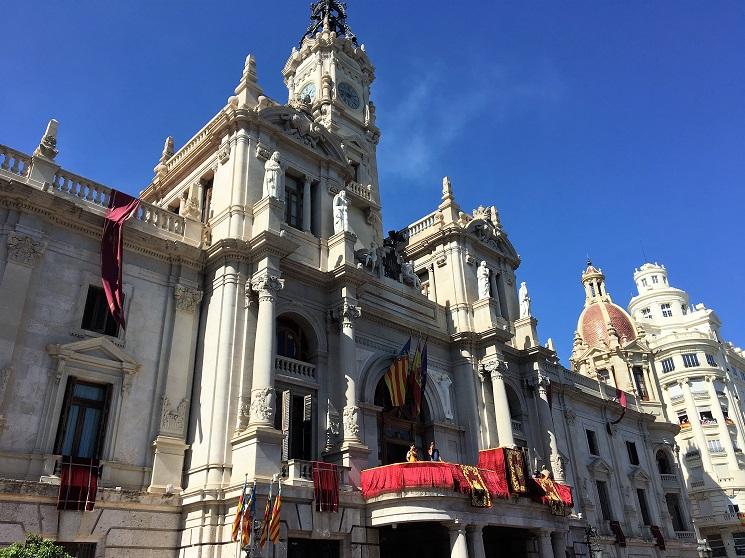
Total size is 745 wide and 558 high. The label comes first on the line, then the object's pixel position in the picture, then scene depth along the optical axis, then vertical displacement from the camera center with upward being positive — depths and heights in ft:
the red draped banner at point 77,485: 59.88 +9.83
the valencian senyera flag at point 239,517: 59.82 +6.42
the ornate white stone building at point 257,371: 64.08 +25.43
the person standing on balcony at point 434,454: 82.98 +15.35
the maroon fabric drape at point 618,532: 126.40 +7.76
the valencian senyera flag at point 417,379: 92.68 +27.43
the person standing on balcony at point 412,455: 76.07 +14.13
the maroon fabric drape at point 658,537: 138.00 +7.20
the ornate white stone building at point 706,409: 207.10 +52.34
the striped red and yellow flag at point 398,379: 89.30 +26.75
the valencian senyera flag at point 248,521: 59.31 +5.95
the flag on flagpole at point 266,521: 60.26 +6.03
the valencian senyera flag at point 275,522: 60.58 +5.91
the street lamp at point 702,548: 146.10 +4.87
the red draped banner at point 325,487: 68.52 +10.04
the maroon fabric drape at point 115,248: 69.87 +36.75
